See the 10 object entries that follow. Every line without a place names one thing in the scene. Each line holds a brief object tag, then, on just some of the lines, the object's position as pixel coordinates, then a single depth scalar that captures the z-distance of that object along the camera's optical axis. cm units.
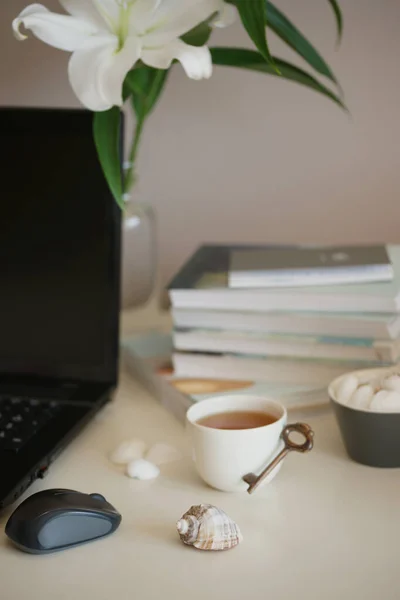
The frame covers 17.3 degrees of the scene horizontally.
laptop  120
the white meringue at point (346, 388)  107
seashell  94
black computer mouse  93
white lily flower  106
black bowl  104
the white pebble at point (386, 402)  104
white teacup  101
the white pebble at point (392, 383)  105
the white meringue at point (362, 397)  105
